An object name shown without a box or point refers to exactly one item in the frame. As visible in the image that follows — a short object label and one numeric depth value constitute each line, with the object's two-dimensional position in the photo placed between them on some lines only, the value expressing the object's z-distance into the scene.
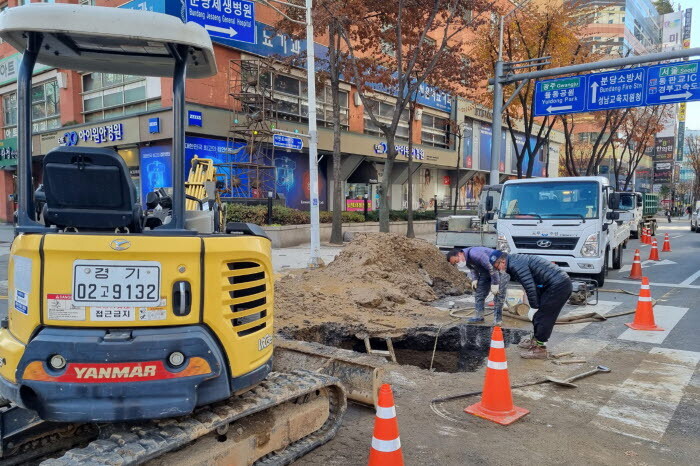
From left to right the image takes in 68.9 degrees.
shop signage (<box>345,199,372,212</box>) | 28.98
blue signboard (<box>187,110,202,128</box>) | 19.41
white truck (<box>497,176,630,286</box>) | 10.73
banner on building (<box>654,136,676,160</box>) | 64.81
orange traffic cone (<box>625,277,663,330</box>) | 7.75
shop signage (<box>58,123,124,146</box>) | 21.62
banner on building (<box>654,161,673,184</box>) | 64.06
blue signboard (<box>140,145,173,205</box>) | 20.59
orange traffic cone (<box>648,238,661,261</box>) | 16.66
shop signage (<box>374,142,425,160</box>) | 28.25
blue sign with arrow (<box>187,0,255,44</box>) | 12.38
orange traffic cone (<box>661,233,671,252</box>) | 19.41
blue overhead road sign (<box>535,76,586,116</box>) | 19.22
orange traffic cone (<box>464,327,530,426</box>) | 4.46
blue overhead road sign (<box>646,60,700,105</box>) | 16.97
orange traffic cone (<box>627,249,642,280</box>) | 12.69
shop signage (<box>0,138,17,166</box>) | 28.59
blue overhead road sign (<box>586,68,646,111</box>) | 18.08
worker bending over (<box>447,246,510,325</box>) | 7.12
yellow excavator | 2.74
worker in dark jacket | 6.05
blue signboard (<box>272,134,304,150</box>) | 13.61
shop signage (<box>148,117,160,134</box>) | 19.92
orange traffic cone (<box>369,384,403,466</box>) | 3.11
